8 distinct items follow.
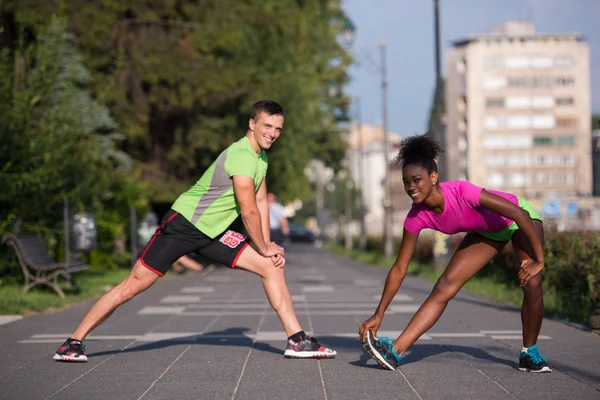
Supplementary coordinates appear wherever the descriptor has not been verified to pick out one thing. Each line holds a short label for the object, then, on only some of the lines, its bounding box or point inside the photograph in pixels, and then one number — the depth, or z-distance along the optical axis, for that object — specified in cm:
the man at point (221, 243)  753
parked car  8681
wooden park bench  1486
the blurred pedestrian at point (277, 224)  2048
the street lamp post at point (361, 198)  4844
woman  673
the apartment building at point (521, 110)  12012
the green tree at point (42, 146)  1591
